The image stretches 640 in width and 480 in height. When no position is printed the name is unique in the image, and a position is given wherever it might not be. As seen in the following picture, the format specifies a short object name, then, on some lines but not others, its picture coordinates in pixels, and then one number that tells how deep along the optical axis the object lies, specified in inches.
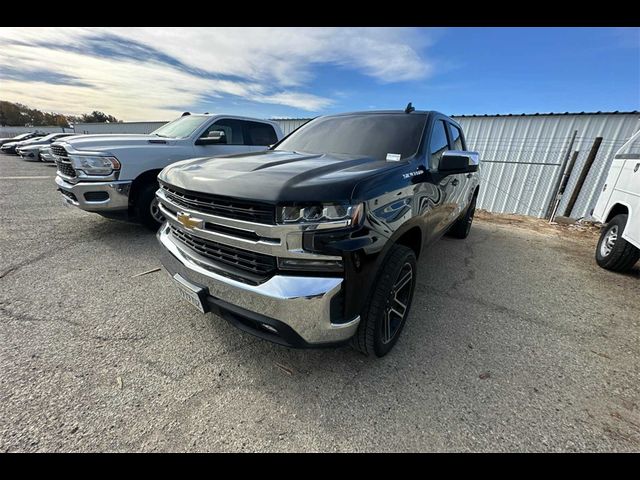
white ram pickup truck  154.2
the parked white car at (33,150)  729.6
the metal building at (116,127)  941.2
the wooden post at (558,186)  298.2
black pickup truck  62.8
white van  140.7
